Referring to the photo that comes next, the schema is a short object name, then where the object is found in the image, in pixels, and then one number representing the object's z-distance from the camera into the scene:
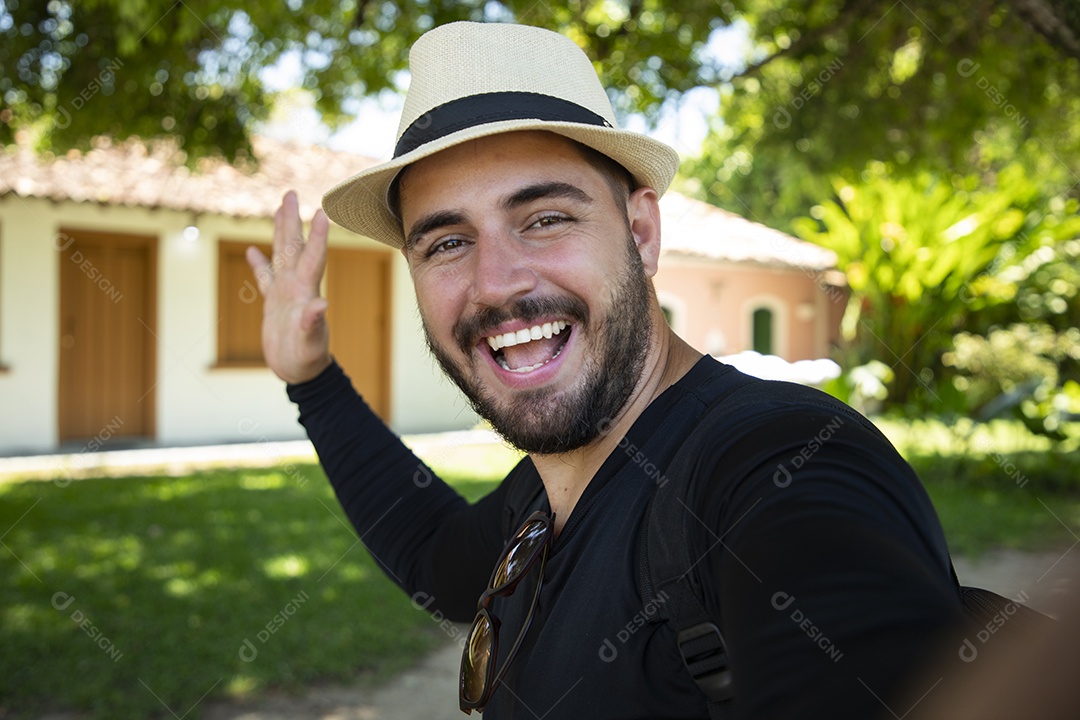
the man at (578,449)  0.87
